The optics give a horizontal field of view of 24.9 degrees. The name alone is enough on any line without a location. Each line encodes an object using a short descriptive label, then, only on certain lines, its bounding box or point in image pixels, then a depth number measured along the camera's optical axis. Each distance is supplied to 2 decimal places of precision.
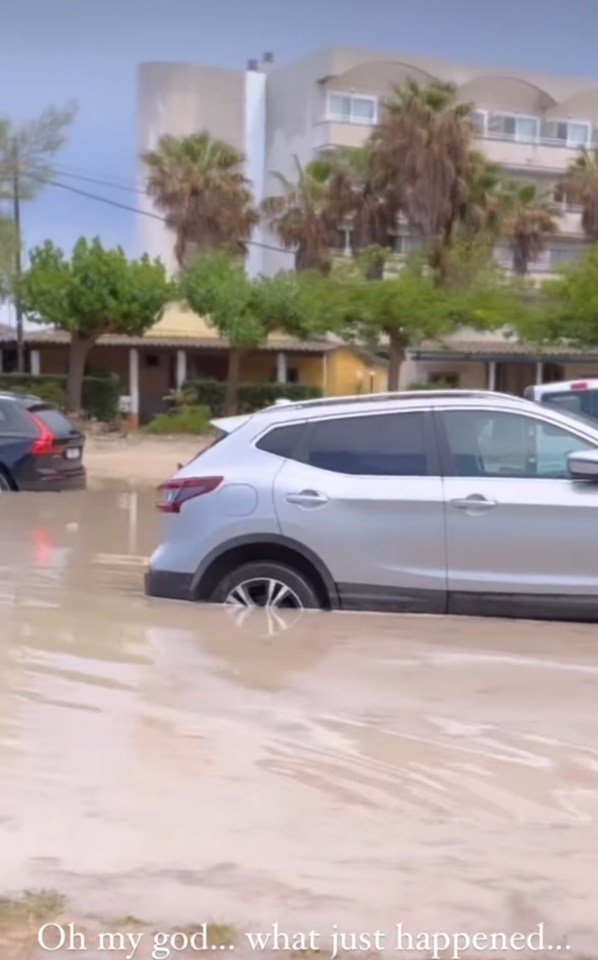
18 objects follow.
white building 51.31
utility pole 36.10
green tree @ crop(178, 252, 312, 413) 36.25
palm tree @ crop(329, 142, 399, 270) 45.31
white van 12.92
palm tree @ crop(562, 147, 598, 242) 49.72
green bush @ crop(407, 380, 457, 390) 40.69
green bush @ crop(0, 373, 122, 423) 39.88
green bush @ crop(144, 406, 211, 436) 35.50
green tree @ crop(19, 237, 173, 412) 35.41
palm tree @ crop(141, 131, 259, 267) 47.28
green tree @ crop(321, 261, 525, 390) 33.34
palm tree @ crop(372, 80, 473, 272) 43.80
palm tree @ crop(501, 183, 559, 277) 47.06
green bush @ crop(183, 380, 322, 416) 40.19
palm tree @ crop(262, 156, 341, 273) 45.97
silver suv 8.19
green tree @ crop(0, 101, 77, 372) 36.03
